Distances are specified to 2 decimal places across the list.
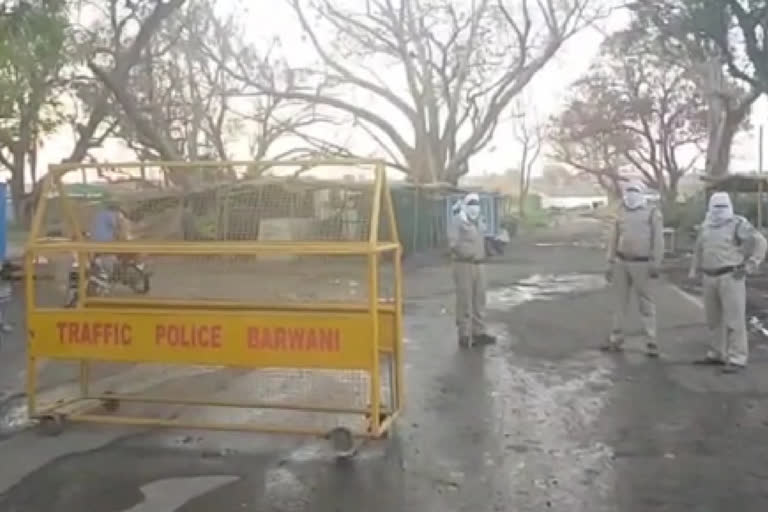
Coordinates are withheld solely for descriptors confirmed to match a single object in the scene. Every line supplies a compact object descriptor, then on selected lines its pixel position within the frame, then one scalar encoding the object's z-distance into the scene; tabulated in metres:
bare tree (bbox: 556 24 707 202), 53.28
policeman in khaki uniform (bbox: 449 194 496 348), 12.38
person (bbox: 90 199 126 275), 8.49
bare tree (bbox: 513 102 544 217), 71.94
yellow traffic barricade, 7.18
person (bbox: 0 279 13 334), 11.73
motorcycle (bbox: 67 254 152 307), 8.59
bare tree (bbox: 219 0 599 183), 38.78
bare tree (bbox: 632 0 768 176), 21.58
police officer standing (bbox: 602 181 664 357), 11.27
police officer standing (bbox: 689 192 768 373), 10.23
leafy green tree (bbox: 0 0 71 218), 13.13
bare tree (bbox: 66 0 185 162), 21.43
